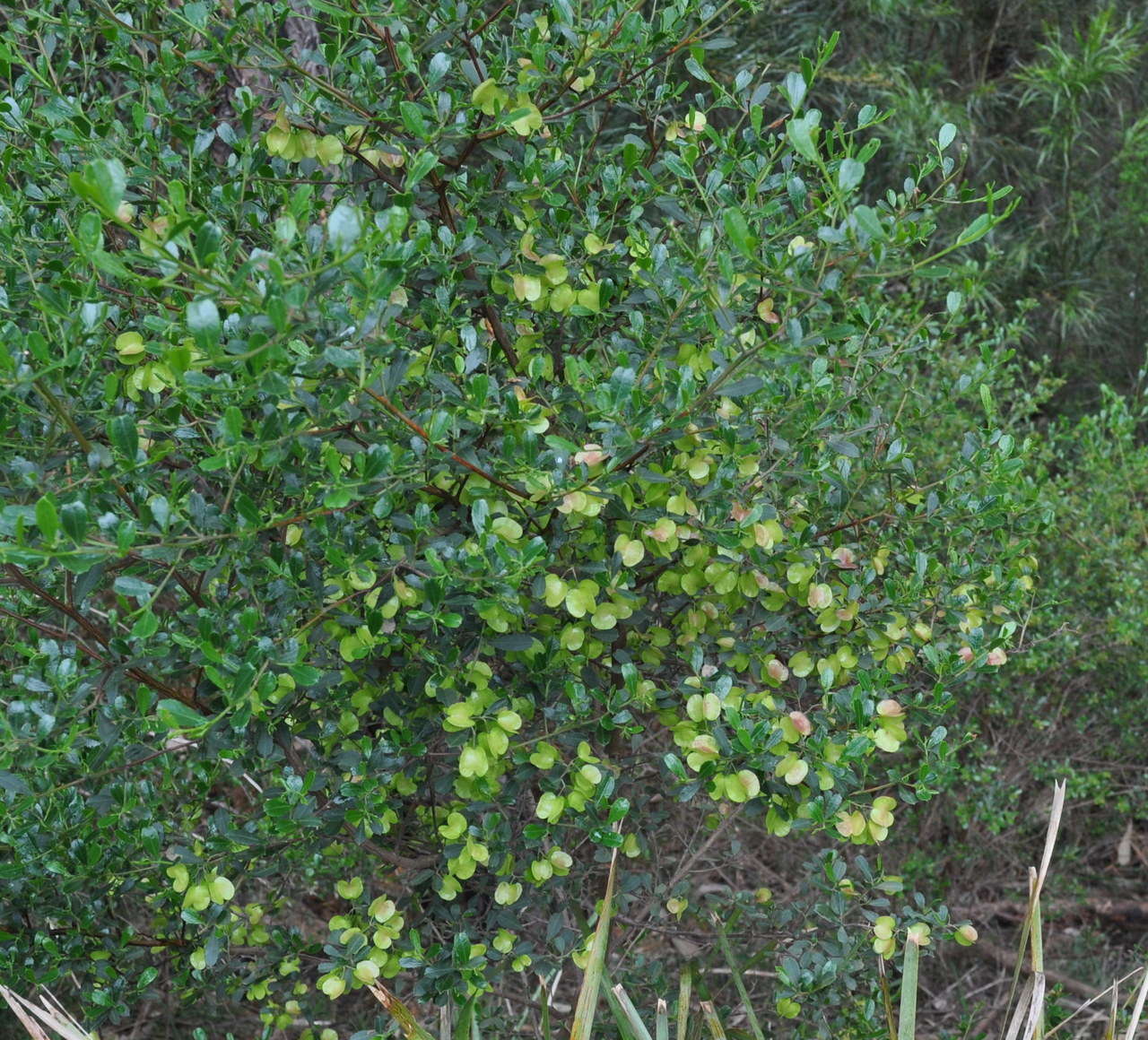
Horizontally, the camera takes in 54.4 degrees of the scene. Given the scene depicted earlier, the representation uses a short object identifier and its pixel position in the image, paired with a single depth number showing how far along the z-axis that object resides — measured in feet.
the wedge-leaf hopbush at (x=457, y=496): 3.96
